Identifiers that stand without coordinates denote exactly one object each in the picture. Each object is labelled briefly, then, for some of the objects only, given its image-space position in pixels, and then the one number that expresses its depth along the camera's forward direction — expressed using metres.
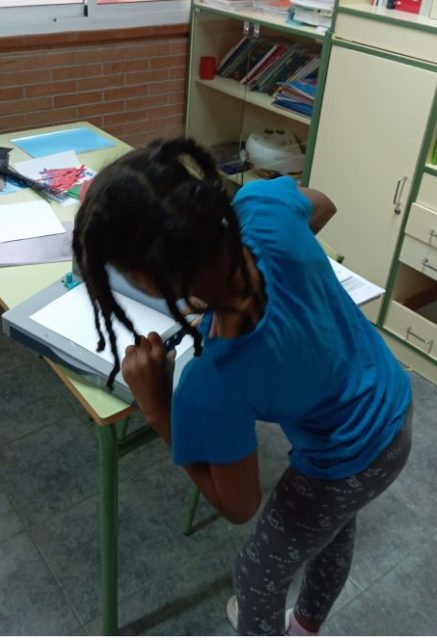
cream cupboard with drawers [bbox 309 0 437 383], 2.13
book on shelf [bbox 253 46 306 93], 2.79
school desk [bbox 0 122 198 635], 1.11
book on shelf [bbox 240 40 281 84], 2.90
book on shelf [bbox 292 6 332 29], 2.44
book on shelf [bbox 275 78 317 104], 2.66
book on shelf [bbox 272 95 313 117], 2.67
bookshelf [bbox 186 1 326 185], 2.77
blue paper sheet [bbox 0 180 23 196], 1.80
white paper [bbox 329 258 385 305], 1.44
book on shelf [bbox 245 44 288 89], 2.86
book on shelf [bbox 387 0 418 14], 2.23
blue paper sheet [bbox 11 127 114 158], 2.10
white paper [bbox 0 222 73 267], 1.50
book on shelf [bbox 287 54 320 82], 2.72
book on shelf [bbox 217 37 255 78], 2.98
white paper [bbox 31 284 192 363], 1.17
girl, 0.71
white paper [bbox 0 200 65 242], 1.60
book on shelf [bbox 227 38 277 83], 2.92
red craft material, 1.85
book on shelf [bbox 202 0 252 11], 2.77
